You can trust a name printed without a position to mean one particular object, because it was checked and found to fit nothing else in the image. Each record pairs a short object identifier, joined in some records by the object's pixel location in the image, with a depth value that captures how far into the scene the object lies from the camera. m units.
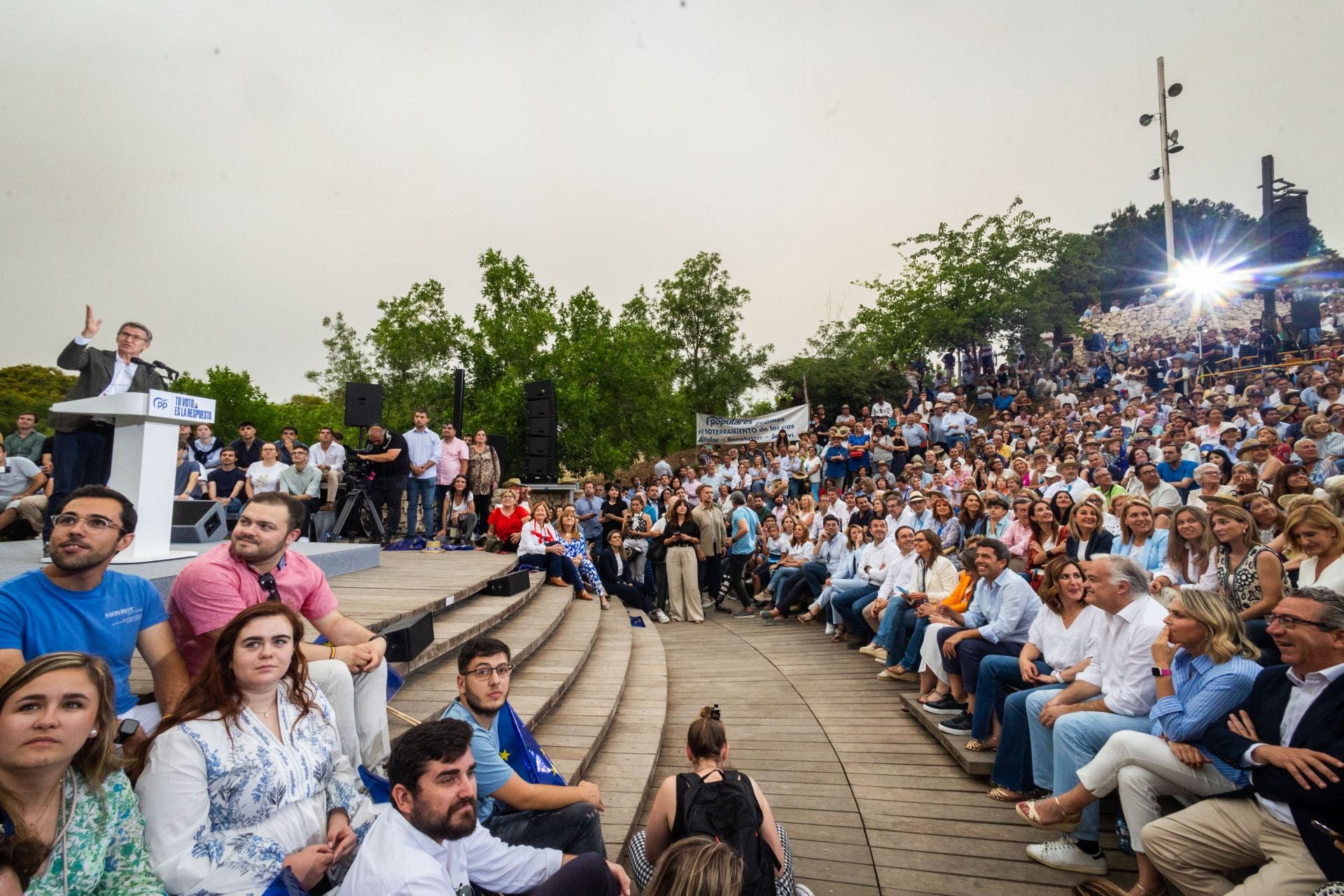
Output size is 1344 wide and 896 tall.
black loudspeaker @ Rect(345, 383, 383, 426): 8.74
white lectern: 3.62
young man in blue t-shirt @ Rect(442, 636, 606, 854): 2.24
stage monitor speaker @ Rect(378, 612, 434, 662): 3.06
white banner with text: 16.77
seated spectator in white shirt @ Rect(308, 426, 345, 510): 7.85
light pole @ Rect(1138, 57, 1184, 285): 17.09
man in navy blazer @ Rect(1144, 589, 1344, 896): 2.07
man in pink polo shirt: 2.20
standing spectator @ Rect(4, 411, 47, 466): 6.84
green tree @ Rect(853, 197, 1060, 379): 20.89
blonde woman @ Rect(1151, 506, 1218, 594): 4.03
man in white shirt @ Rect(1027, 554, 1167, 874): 2.94
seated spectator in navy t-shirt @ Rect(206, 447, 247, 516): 7.07
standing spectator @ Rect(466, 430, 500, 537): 9.34
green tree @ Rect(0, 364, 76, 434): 38.44
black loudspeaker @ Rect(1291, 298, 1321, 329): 15.05
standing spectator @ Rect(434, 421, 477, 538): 8.88
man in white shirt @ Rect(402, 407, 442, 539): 8.20
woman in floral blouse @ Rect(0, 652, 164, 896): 1.37
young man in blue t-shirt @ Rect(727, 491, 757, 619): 9.06
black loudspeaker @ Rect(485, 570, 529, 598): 5.68
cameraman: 7.73
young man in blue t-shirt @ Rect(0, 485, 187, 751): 1.82
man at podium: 3.86
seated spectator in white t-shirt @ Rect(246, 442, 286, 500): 7.00
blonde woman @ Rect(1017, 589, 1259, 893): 2.53
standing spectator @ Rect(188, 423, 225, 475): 7.49
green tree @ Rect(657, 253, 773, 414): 28.12
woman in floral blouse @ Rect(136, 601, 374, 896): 1.63
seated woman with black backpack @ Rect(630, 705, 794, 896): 2.22
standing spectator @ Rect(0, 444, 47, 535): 6.29
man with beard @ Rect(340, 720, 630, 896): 1.62
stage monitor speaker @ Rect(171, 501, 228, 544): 5.64
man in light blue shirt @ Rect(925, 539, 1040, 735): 4.17
